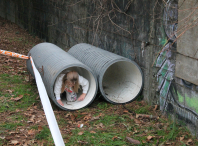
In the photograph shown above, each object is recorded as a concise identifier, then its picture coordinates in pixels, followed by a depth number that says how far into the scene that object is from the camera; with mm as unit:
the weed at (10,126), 4473
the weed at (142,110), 5109
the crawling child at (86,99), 5449
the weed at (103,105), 5445
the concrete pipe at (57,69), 5184
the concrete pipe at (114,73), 5484
